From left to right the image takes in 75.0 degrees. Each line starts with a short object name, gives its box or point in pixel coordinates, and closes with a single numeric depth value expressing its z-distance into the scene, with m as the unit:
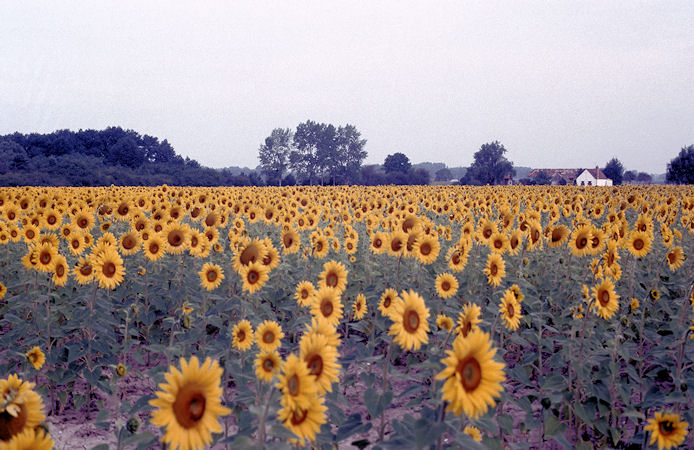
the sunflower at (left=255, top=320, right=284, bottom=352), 3.67
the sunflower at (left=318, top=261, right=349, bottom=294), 4.67
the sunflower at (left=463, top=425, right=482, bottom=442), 2.95
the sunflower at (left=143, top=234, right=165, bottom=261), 6.36
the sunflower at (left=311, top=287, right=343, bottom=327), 3.81
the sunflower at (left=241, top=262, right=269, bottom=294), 4.83
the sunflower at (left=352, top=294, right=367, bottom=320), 4.52
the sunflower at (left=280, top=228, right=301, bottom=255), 7.34
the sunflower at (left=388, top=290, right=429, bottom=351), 2.93
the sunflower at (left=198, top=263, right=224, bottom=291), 5.20
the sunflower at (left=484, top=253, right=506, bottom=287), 5.30
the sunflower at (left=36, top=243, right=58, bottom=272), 5.27
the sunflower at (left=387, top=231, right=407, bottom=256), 6.33
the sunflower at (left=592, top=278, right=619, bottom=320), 4.49
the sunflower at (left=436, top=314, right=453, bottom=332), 3.89
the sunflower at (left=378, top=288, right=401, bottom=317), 4.07
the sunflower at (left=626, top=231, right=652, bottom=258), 6.37
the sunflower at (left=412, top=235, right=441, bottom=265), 6.21
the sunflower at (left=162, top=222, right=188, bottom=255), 6.50
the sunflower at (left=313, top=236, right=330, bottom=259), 7.14
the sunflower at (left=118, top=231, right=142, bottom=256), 6.45
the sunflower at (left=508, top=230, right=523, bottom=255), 7.03
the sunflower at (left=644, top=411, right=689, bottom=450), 3.12
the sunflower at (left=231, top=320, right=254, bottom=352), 4.04
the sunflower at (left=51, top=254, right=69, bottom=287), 5.28
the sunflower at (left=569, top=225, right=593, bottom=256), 6.52
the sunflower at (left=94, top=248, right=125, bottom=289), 4.93
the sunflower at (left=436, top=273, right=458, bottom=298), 5.28
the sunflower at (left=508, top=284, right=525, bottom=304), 4.19
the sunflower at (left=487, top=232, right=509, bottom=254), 7.03
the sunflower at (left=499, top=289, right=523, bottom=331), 3.88
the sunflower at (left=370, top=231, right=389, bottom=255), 6.97
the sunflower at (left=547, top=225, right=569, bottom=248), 6.78
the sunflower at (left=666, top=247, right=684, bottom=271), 6.38
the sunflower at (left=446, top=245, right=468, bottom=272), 6.45
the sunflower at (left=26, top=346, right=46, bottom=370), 3.97
